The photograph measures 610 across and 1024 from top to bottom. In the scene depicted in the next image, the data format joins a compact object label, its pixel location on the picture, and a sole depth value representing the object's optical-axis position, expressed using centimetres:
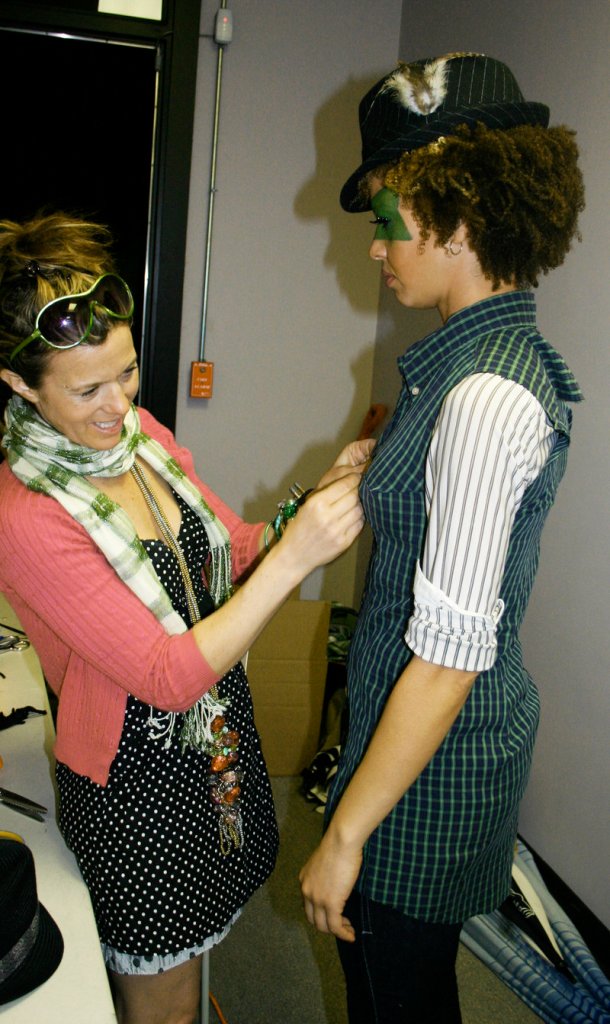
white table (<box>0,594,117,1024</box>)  90
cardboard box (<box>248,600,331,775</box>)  273
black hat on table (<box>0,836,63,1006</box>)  89
